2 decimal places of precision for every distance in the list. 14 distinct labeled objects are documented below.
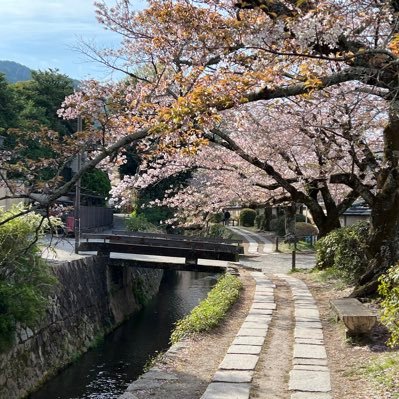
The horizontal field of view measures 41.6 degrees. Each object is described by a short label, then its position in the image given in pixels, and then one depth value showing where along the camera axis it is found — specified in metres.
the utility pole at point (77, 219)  21.96
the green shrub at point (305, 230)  37.12
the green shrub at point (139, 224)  35.65
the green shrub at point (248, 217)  53.88
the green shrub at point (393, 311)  6.08
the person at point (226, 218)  49.20
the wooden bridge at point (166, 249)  20.33
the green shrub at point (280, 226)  40.44
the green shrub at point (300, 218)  44.59
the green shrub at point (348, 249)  14.58
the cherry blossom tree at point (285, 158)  14.17
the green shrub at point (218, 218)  45.44
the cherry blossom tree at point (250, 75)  7.04
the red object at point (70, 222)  30.65
